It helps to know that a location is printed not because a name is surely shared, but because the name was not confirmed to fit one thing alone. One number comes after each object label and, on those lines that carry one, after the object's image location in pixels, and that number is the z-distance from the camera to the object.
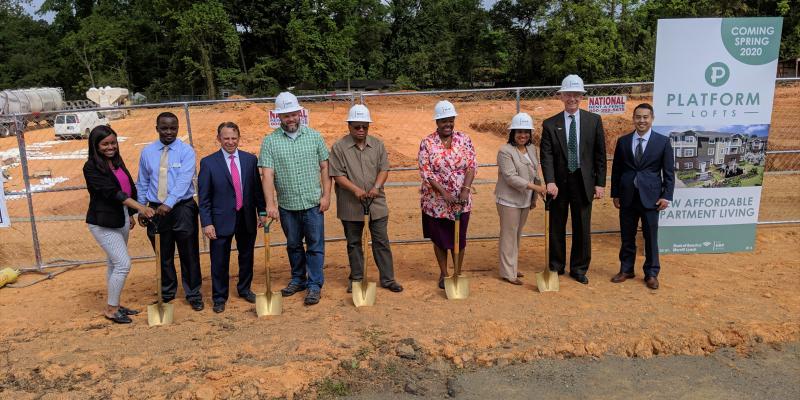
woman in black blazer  5.03
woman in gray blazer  5.67
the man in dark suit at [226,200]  5.35
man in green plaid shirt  5.40
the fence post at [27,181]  6.93
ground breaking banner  6.63
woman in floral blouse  5.59
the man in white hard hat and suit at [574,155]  5.75
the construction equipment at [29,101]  29.70
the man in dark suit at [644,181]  5.83
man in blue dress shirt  5.24
